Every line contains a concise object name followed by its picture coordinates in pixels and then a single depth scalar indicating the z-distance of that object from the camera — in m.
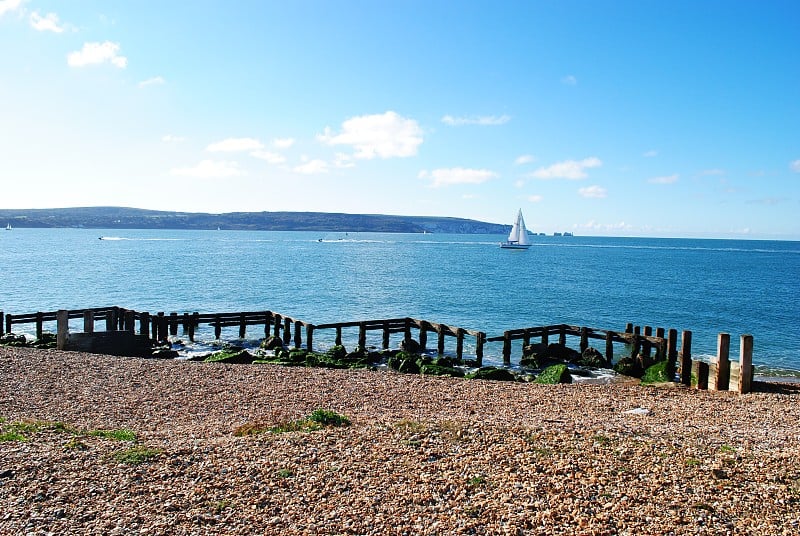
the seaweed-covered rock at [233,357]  23.31
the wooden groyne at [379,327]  24.90
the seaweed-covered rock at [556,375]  20.95
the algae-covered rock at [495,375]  20.62
